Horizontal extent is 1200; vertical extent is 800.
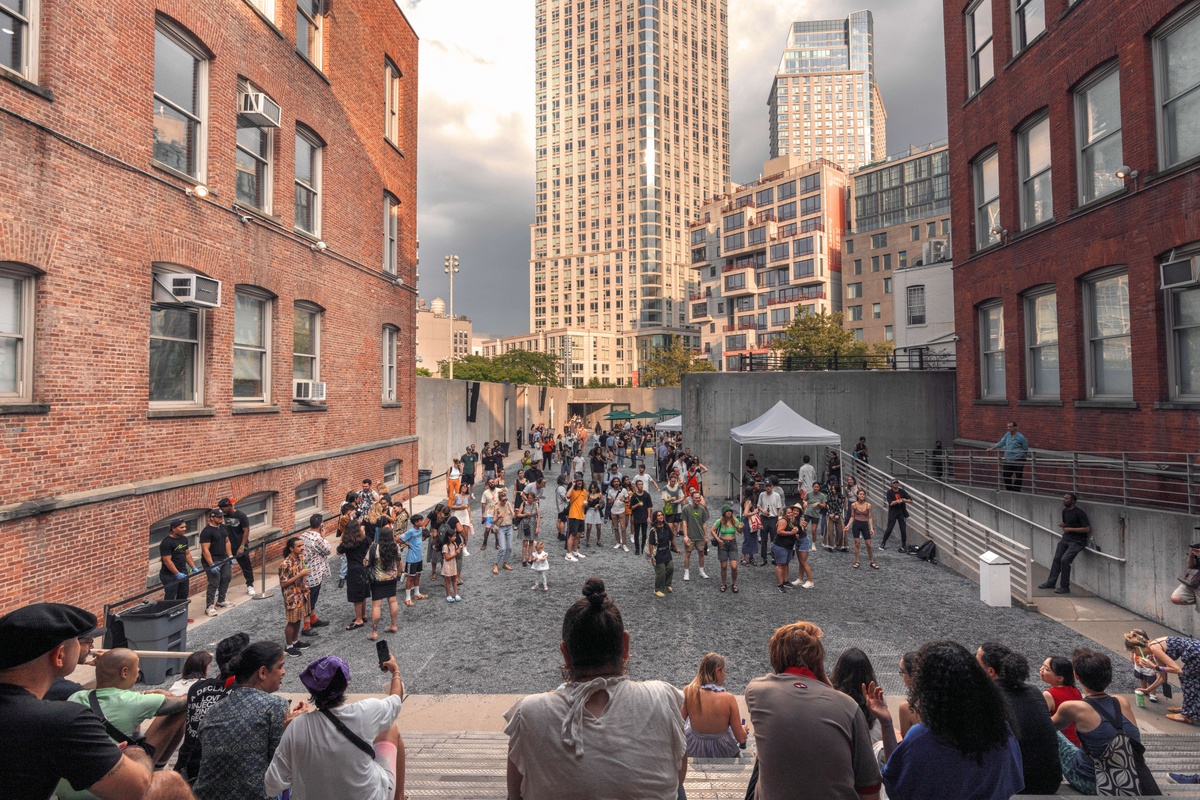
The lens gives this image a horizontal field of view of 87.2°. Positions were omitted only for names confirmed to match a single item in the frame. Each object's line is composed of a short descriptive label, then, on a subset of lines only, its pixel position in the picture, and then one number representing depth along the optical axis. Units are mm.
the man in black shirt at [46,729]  2205
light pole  54750
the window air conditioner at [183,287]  10953
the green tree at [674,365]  73812
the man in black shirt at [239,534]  10984
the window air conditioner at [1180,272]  10938
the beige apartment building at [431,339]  122756
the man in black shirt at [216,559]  10352
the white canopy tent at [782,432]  18844
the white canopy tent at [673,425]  26891
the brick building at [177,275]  8594
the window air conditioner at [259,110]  13203
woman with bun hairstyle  2318
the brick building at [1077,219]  11492
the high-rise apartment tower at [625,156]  141000
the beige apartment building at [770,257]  74438
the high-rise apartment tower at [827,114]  191250
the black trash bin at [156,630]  7605
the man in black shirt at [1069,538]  11136
